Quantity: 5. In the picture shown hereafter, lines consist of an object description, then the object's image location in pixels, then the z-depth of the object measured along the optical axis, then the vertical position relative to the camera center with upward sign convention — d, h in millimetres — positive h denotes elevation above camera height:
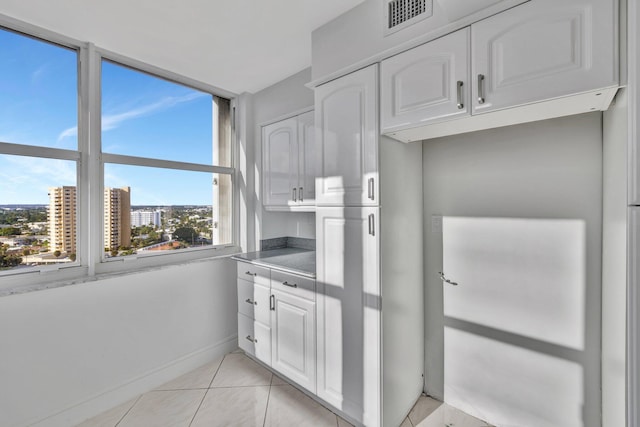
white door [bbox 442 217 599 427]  1465 -631
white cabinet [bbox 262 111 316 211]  2326 +418
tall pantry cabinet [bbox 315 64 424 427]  1602 -292
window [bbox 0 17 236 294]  1812 +373
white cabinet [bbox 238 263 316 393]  1940 -844
